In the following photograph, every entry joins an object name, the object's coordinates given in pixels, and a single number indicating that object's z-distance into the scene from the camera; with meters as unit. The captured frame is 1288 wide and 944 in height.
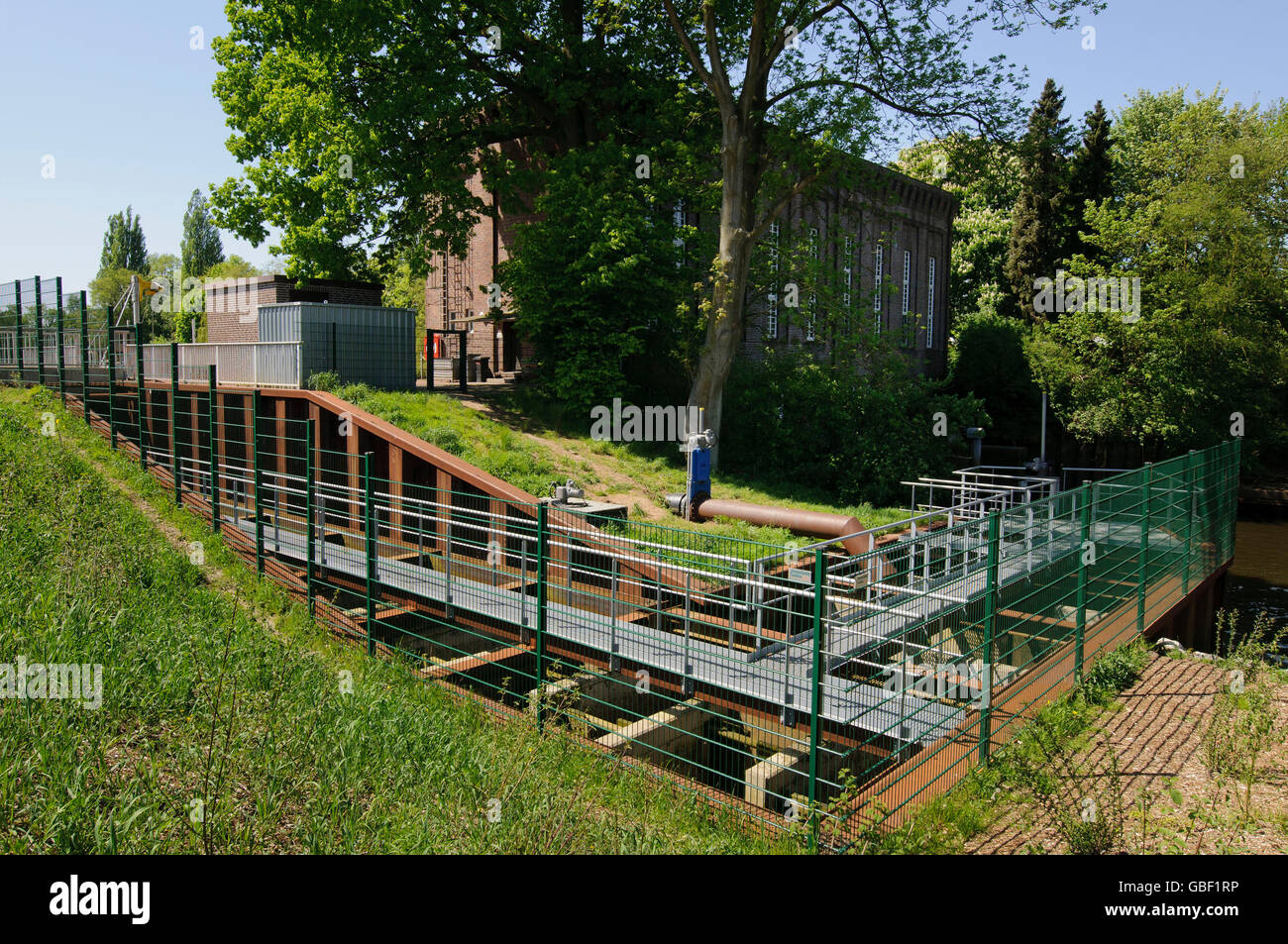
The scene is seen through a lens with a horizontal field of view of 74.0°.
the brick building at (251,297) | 20.30
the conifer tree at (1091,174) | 40.41
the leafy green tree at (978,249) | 48.50
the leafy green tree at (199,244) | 74.88
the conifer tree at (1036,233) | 41.62
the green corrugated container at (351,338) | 16.42
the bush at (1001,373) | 39.81
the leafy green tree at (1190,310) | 28.53
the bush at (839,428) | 21.35
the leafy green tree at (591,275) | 21.00
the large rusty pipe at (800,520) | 14.27
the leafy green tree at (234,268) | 69.94
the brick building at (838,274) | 24.52
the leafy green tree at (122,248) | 79.00
